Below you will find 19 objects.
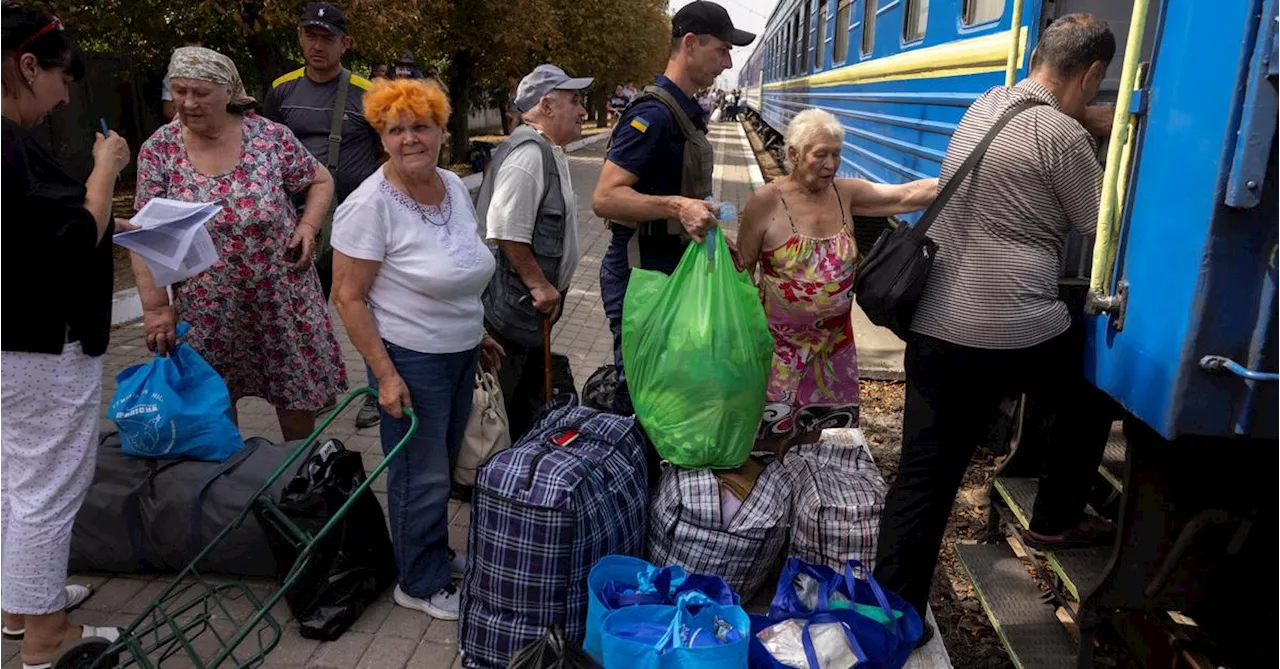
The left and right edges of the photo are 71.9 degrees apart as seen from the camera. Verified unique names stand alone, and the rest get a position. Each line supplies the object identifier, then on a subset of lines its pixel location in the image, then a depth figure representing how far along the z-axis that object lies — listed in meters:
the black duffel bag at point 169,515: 2.95
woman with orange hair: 2.49
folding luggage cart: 2.25
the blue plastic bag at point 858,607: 2.31
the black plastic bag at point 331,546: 2.76
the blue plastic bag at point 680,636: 2.04
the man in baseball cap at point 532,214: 3.26
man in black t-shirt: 3.87
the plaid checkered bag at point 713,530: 2.76
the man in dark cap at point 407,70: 4.01
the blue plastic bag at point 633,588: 2.34
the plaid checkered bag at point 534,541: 2.51
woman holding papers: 2.23
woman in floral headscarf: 3.01
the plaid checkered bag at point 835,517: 2.94
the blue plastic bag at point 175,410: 2.91
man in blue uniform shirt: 2.96
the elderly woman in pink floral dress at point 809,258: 2.99
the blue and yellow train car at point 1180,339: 1.86
